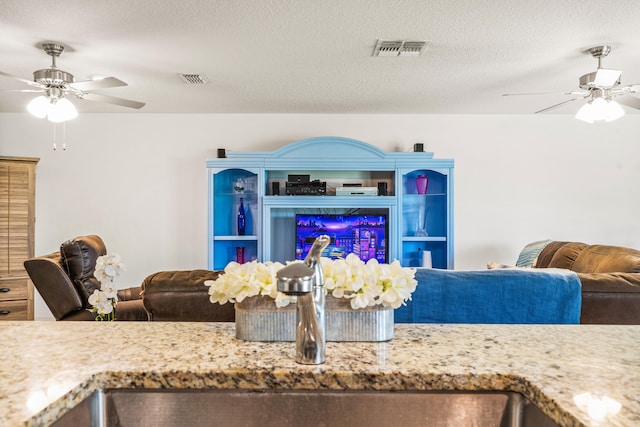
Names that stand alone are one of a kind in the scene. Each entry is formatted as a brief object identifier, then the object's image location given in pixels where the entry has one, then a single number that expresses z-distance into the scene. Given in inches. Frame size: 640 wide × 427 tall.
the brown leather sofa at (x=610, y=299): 77.6
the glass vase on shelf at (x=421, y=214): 202.2
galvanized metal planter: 41.9
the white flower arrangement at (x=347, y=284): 40.5
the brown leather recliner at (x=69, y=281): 123.2
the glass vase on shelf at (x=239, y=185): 200.4
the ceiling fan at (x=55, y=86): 121.6
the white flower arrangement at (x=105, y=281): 69.2
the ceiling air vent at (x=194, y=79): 149.8
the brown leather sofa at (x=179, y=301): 70.6
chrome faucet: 36.2
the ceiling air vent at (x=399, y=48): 121.0
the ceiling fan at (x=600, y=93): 119.3
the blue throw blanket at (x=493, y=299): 70.8
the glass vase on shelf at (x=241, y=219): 197.3
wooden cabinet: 175.0
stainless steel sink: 34.7
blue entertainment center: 188.7
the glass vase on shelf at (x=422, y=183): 197.5
